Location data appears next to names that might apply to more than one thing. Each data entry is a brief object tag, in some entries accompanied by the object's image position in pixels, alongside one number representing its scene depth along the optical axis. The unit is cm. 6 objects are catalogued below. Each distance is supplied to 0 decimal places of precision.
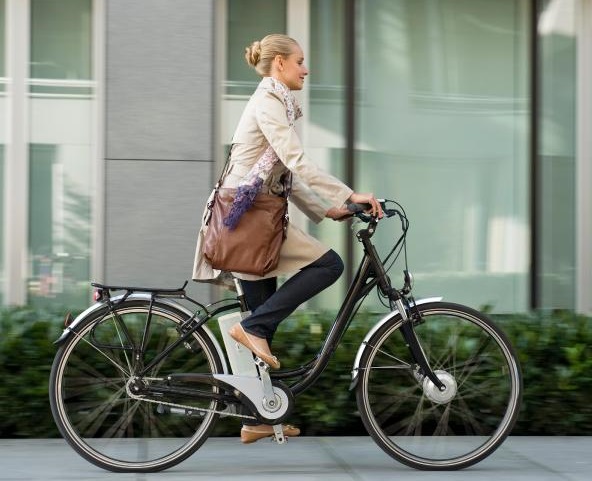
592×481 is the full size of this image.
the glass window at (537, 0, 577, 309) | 1499
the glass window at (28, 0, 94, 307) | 1430
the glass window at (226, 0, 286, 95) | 1439
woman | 947
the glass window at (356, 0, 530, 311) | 1478
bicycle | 974
